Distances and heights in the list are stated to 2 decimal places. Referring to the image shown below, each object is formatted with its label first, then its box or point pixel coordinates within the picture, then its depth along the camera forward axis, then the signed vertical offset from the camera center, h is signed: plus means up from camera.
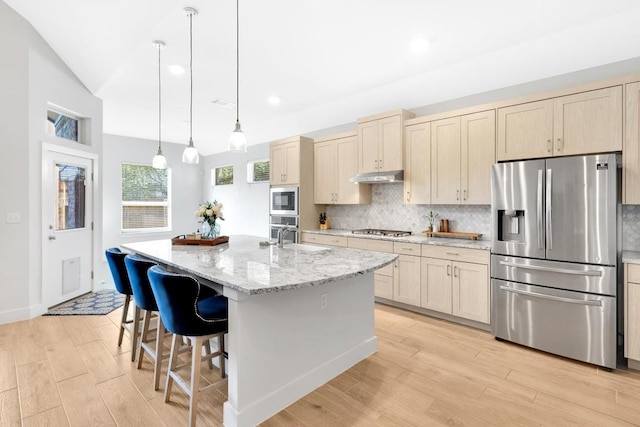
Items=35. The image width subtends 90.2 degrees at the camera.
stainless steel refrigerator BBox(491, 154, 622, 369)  2.62 -0.37
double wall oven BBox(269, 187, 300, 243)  5.33 +0.07
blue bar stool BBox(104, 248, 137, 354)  2.79 -0.51
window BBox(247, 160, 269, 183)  6.82 +0.95
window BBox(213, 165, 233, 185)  7.86 +0.99
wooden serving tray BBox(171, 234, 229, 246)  3.20 -0.28
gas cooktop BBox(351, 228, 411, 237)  4.46 -0.27
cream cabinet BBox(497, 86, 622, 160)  2.74 +0.82
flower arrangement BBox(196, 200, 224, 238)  3.29 -0.01
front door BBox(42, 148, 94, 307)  4.07 -0.16
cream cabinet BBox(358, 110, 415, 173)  4.24 +1.00
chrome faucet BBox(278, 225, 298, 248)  3.05 -0.22
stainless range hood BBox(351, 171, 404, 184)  4.23 +0.50
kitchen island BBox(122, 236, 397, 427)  1.87 -0.71
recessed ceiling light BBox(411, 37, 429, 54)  3.24 +1.76
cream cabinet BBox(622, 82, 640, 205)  2.62 +0.56
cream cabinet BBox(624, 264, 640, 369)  2.53 -0.79
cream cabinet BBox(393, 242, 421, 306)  3.88 -0.75
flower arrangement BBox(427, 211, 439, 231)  4.27 -0.04
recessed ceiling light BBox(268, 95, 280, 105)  5.02 +1.84
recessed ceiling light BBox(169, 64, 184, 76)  4.03 +1.87
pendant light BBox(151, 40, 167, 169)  3.47 +0.71
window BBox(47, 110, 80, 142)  4.28 +1.27
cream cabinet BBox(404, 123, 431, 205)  4.01 +0.64
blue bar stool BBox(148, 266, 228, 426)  1.87 -0.63
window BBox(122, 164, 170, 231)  7.36 +0.39
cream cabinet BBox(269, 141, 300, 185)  5.33 +0.89
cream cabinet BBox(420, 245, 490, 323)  3.37 -0.76
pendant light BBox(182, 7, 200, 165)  3.29 +0.67
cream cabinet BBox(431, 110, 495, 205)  3.51 +0.64
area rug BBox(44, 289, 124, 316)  4.01 -1.22
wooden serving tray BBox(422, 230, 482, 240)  3.77 -0.26
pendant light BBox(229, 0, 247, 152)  2.79 +0.65
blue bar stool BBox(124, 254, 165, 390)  2.34 -0.59
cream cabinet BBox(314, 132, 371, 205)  4.87 +0.68
